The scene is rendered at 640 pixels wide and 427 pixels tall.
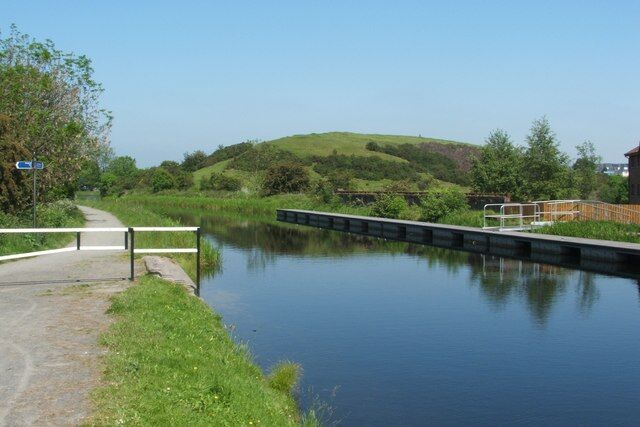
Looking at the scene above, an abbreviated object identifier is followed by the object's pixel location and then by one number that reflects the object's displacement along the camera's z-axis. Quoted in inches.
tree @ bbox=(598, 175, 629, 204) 2601.6
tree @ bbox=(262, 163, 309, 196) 2815.0
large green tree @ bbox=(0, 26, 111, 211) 1071.0
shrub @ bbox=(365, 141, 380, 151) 4749.3
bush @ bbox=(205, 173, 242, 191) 3267.7
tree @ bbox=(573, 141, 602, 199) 2420.0
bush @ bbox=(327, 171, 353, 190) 2795.3
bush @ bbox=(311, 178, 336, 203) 2243.4
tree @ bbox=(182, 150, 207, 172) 4648.1
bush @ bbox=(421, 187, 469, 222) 1539.1
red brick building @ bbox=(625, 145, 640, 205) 1982.0
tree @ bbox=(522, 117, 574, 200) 1734.7
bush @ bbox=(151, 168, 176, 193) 3777.1
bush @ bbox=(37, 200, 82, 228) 924.5
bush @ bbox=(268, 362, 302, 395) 353.7
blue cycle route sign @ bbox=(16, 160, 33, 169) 660.1
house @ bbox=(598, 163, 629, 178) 6755.9
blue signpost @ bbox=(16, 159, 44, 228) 661.6
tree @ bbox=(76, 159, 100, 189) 4298.7
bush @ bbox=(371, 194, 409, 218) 1763.0
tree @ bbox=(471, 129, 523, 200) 1899.6
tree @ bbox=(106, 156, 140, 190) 4220.0
